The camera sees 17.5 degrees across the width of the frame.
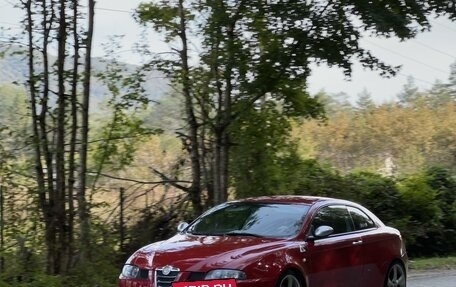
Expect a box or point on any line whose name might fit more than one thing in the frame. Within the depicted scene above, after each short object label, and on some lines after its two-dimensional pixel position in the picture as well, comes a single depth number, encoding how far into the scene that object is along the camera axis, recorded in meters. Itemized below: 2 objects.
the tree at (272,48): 28.26
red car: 15.86
